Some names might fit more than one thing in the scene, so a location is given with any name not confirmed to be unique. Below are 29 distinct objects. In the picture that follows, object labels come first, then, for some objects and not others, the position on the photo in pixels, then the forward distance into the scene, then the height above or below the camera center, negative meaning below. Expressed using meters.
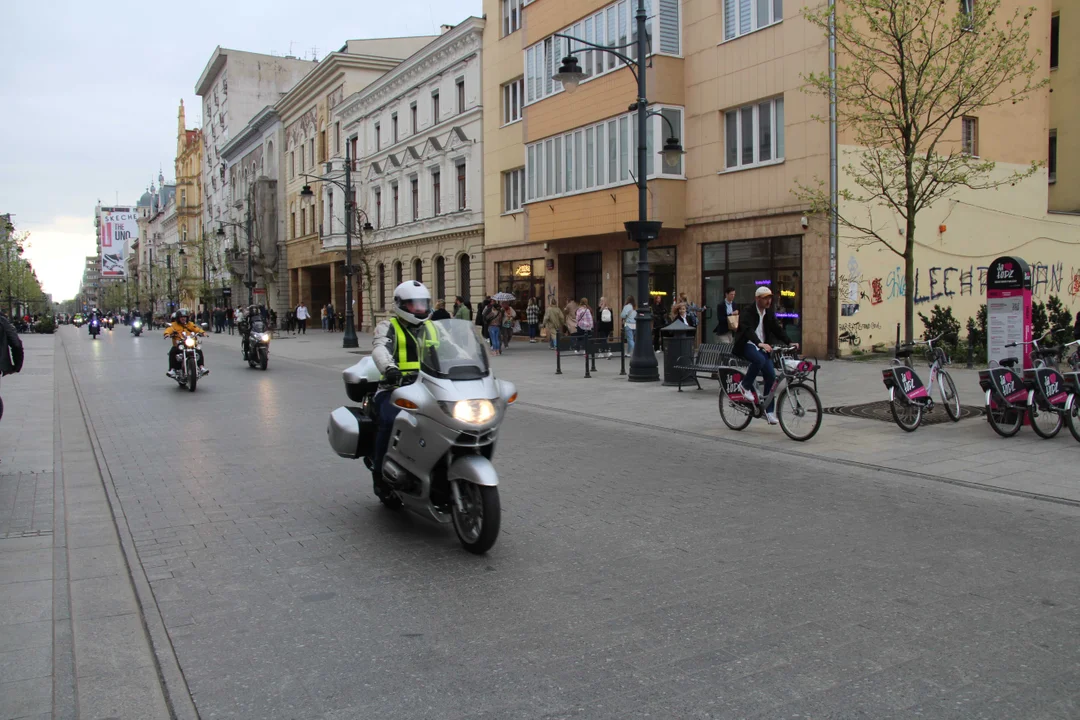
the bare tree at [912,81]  11.60 +3.06
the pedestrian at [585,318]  23.92 -0.11
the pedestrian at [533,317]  30.86 -0.09
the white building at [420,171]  35.22 +6.37
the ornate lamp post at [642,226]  15.61 +1.56
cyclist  10.20 -0.32
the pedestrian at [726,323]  10.81 -0.13
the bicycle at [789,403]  9.74 -1.01
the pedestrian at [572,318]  24.58 -0.11
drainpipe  19.47 +1.05
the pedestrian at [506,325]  27.42 -0.32
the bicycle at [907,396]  10.37 -0.98
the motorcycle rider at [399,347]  5.95 -0.21
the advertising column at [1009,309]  10.34 +0.01
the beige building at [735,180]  20.33 +3.45
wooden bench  14.36 -0.78
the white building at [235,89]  73.38 +18.92
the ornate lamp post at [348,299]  30.94 +0.59
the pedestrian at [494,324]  25.62 -0.26
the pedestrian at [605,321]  23.97 -0.20
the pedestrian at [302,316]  44.75 +0.03
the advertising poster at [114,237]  136.75 +12.45
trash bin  15.17 -0.56
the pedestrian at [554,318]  23.82 -0.12
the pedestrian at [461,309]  24.08 +0.16
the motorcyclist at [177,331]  16.28 -0.24
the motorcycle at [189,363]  15.96 -0.81
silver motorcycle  5.33 -0.73
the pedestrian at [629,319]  21.56 -0.13
